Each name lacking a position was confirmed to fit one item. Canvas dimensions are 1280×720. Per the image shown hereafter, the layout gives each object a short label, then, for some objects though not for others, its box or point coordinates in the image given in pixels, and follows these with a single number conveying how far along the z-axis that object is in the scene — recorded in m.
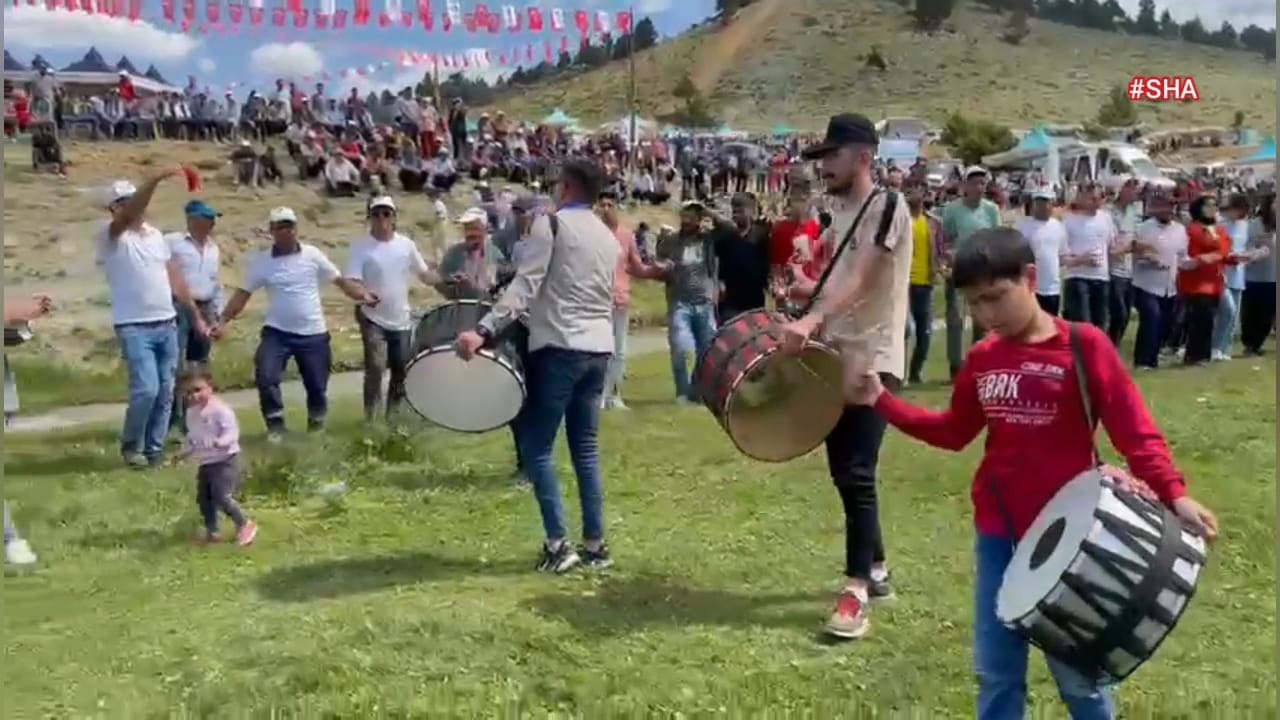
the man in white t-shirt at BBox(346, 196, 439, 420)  10.62
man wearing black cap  5.50
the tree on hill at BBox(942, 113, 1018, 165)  62.94
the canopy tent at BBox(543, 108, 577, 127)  44.79
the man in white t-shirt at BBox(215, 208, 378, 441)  10.14
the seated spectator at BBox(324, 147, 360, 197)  26.95
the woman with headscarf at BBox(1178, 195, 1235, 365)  14.23
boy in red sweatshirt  3.87
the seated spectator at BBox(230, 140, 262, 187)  26.72
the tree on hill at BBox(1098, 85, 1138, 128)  75.69
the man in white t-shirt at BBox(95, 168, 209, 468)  9.71
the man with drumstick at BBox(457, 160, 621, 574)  6.35
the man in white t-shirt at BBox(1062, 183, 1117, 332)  13.30
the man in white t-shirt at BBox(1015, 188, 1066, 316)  12.94
